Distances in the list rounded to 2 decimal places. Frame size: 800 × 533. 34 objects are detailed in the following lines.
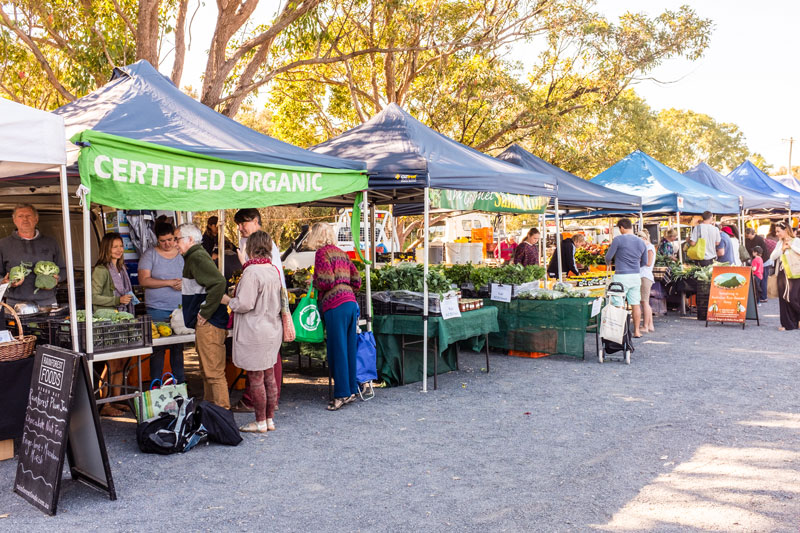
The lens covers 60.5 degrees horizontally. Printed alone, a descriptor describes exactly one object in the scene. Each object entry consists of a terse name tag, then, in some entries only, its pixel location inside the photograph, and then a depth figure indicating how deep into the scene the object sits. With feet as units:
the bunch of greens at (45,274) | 19.52
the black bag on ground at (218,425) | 18.13
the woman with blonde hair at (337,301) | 21.58
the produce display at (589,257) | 50.42
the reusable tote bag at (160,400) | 18.32
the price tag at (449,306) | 24.63
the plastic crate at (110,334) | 16.92
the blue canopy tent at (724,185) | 57.41
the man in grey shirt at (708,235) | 45.19
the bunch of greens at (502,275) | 30.32
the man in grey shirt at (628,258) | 33.76
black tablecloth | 16.16
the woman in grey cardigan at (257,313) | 18.60
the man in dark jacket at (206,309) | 18.92
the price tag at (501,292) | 29.89
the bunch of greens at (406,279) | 24.79
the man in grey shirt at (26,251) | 19.66
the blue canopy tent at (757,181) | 66.69
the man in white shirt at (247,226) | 19.90
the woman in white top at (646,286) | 37.99
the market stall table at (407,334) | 24.81
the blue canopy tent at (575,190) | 38.06
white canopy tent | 14.30
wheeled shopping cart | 29.53
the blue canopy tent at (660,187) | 45.27
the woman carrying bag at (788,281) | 37.29
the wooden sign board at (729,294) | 39.65
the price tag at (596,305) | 30.55
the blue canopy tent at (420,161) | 24.13
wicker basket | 16.02
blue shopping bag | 23.15
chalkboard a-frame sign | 13.67
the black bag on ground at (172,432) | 17.39
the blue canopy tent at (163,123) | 18.22
